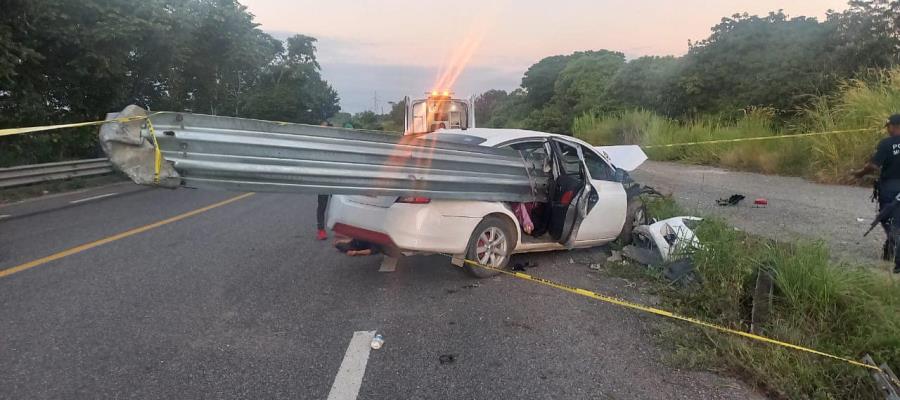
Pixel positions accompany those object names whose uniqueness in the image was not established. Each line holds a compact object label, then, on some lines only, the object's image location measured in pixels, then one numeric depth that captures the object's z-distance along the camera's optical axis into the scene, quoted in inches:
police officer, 235.0
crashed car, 221.1
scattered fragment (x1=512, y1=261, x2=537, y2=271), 256.5
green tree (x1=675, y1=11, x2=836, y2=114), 753.6
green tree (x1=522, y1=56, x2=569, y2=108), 1903.3
